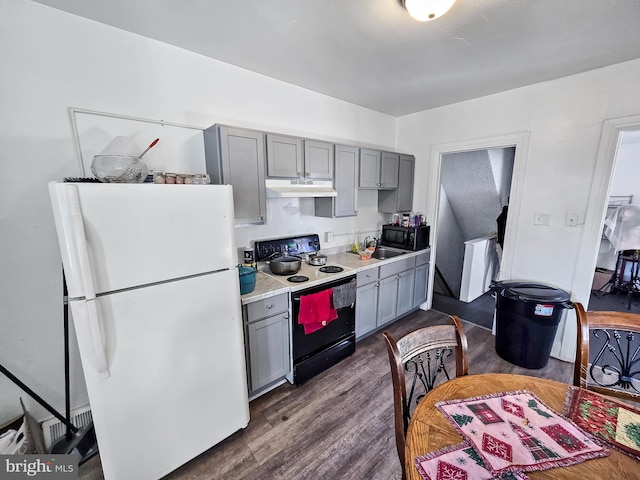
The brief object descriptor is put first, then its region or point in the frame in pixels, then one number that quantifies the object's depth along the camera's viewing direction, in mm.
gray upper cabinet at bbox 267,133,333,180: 2178
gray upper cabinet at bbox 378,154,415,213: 3368
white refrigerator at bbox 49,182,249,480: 1129
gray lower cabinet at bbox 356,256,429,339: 2646
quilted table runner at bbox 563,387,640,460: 864
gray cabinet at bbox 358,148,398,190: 2924
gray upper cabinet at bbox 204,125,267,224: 1911
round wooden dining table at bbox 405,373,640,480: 768
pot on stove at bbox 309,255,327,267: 2588
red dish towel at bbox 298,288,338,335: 2061
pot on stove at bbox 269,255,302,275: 2273
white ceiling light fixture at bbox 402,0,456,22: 1270
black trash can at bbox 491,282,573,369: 2252
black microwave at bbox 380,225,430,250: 3166
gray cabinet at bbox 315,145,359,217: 2678
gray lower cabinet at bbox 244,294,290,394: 1848
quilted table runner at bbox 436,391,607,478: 805
